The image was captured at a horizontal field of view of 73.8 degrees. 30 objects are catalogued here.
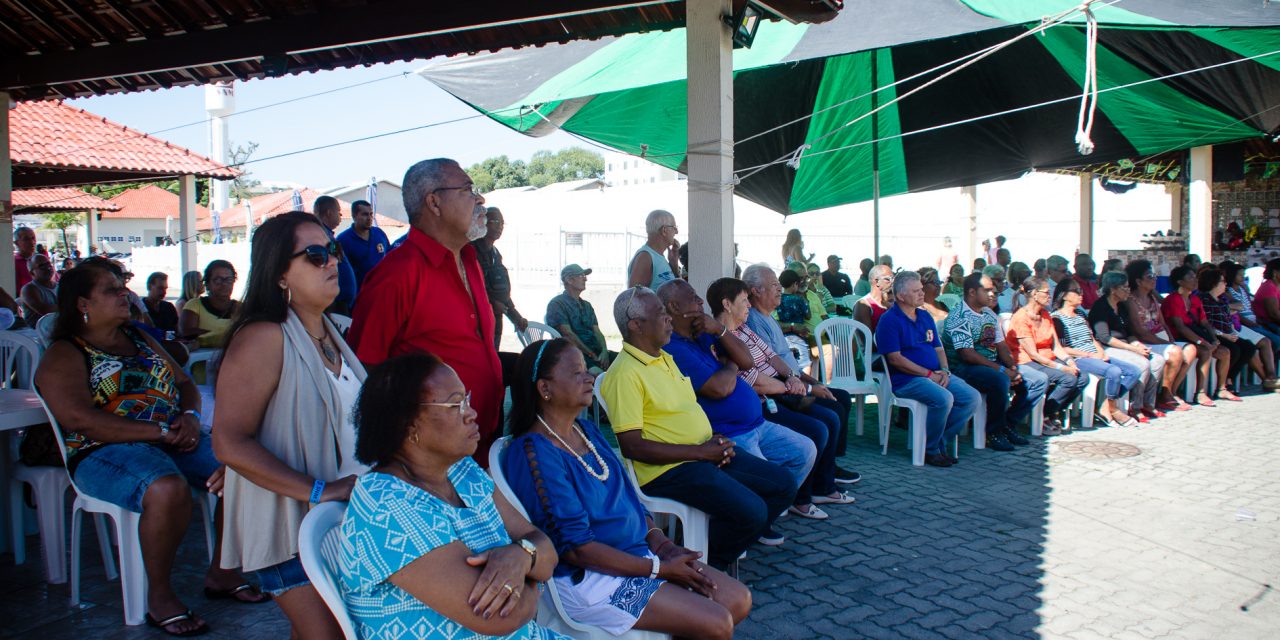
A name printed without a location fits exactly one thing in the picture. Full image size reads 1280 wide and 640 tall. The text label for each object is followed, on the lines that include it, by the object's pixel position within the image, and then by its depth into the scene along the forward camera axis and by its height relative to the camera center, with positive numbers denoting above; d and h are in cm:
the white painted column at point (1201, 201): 1228 +111
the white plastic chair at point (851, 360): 684 -67
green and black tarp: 712 +196
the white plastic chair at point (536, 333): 644 -39
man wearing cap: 658 -30
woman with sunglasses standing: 227 -38
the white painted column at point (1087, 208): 1844 +152
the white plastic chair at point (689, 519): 369 -103
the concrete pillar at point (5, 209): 671 +64
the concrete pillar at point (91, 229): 2431 +167
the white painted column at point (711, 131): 498 +89
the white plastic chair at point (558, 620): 259 -104
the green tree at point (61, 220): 3606 +307
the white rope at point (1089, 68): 592 +156
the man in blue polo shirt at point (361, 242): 611 +31
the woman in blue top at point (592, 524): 265 -79
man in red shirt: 279 -4
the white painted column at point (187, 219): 1525 +122
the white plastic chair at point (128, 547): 332 -102
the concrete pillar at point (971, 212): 1792 +140
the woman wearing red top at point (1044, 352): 740 -66
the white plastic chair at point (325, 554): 198 -64
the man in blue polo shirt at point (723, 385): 438 -54
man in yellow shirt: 365 -70
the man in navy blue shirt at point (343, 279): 577 +4
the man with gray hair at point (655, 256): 567 +17
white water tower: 4647 +946
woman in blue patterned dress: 193 -58
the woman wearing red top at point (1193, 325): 868 -51
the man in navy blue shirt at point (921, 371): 632 -70
